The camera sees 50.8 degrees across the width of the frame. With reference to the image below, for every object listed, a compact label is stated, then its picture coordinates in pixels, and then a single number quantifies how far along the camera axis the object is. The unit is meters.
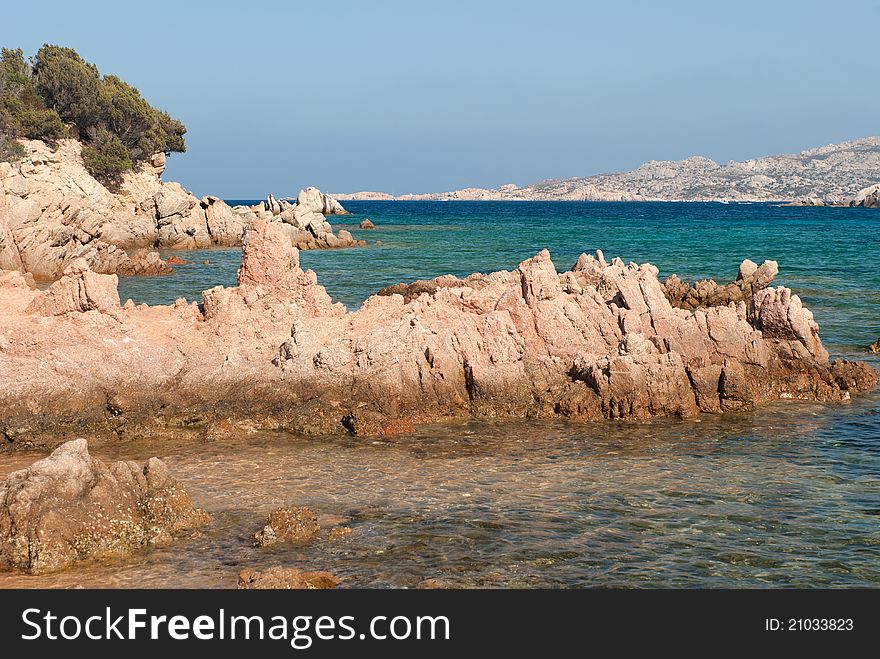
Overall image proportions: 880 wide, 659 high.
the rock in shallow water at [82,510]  10.87
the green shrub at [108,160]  64.31
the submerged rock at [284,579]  9.74
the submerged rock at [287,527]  11.34
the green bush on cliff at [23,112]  58.38
